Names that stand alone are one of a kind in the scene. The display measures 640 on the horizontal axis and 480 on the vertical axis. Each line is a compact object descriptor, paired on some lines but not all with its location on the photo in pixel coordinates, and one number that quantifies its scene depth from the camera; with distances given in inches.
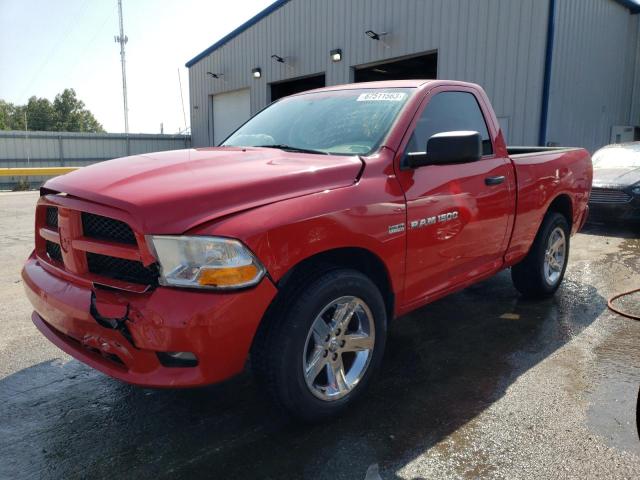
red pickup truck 88.3
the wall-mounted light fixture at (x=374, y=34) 563.2
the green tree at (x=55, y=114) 3186.5
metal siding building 457.7
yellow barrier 677.3
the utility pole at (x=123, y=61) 1374.3
